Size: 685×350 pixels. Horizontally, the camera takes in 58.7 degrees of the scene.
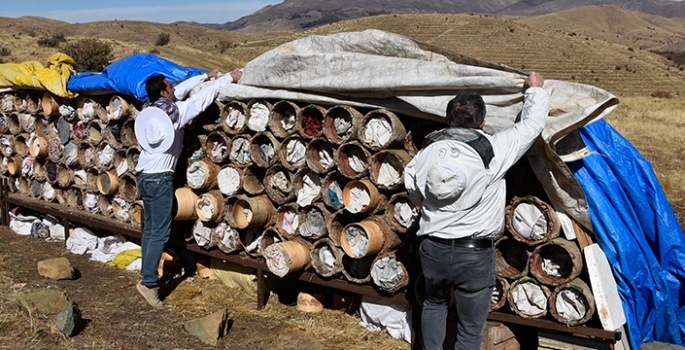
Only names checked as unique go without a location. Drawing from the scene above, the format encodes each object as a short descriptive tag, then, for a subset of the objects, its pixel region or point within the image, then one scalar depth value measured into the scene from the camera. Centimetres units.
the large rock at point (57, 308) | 438
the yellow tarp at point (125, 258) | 619
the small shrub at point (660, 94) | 3240
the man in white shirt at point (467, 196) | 324
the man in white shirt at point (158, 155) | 500
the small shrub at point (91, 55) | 2509
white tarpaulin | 366
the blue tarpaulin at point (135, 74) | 566
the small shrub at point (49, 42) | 3472
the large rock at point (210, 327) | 446
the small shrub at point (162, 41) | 4860
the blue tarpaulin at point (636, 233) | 380
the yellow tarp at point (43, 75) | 661
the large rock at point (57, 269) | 576
